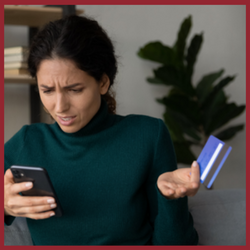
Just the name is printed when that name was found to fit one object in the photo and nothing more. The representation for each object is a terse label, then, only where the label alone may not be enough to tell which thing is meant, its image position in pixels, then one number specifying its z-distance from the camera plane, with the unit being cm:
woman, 90
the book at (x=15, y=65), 180
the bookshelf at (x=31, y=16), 181
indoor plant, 233
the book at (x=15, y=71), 181
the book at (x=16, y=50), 178
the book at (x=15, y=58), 179
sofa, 110
